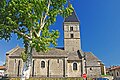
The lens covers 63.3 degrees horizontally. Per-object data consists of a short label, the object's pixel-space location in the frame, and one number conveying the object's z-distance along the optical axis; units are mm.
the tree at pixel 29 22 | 10394
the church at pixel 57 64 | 25049
